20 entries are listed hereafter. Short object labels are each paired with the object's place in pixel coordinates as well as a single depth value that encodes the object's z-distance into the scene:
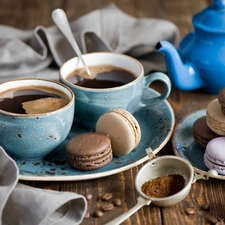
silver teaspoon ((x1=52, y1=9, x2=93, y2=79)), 0.91
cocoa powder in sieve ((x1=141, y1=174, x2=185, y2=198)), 0.72
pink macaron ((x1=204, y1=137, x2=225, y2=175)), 0.74
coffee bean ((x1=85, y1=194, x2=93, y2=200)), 0.73
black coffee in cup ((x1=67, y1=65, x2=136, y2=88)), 0.85
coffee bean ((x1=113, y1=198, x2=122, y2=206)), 0.72
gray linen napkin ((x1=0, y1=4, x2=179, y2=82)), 0.96
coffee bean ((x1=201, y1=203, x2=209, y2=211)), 0.72
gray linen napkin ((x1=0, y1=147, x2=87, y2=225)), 0.68
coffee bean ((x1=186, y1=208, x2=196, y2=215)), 0.71
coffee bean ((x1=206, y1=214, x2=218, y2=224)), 0.70
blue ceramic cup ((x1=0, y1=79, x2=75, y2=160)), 0.75
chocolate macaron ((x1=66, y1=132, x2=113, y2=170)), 0.74
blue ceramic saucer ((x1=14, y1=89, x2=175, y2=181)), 0.75
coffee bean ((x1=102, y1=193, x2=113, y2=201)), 0.73
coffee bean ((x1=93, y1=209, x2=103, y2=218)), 0.71
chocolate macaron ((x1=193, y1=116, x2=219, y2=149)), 0.79
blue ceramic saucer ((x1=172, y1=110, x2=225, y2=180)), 0.78
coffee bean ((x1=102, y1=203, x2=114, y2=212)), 0.72
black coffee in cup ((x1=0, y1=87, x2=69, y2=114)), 0.77
